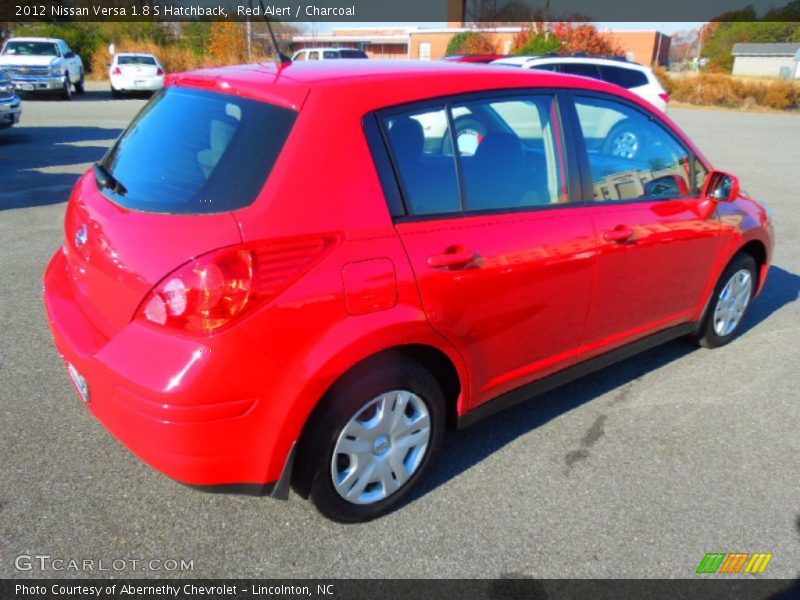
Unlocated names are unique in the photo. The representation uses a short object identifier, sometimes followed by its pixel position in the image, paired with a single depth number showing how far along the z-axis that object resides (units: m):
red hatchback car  2.14
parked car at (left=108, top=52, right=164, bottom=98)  22.48
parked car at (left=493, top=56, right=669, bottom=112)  11.61
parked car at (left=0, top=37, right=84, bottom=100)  20.09
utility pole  28.52
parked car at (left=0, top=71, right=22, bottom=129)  11.62
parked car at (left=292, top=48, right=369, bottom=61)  22.97
